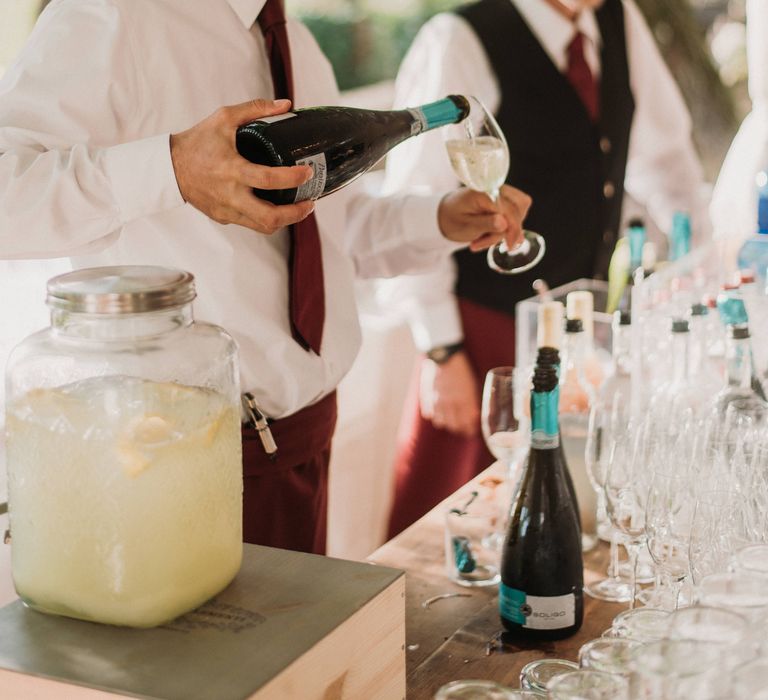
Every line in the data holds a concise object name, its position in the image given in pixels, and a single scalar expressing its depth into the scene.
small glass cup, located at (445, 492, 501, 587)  1.42
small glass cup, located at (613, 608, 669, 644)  1.12
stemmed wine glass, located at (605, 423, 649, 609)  1.25
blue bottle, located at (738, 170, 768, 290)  2.05
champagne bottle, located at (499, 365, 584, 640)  1.24
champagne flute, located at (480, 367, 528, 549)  1.62
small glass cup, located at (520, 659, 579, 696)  1.09
